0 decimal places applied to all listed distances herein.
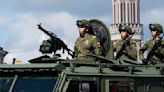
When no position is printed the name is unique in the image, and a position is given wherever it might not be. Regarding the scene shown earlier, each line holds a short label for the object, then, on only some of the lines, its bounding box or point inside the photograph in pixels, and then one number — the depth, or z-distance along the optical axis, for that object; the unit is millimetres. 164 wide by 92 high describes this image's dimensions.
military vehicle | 11336
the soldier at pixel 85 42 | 13875
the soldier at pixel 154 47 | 14438
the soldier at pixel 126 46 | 14492
